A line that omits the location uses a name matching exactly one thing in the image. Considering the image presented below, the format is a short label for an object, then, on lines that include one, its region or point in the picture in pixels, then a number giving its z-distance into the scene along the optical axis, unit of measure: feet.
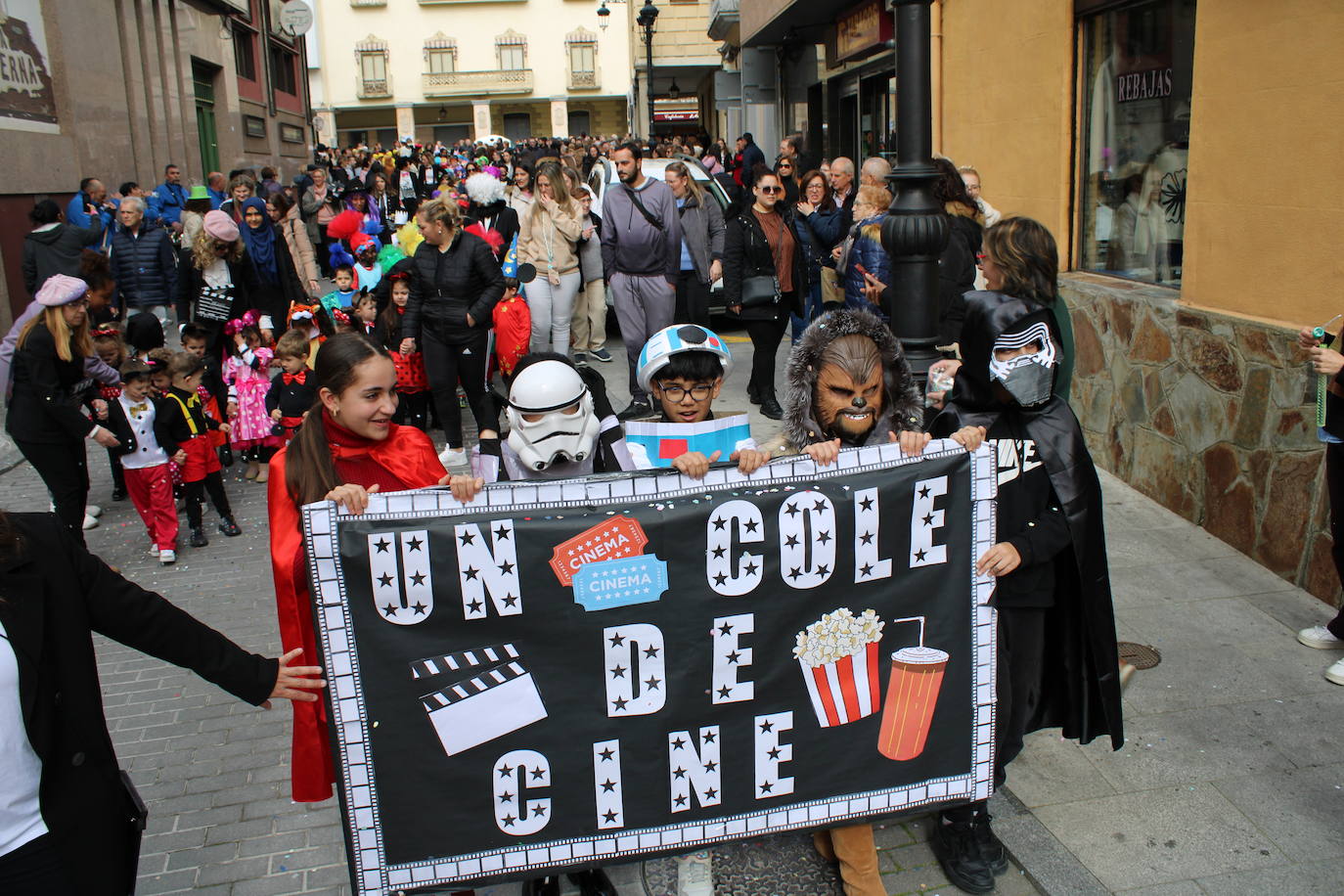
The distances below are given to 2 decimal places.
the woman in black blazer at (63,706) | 8.04
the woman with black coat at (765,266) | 31.04
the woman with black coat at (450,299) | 27.63
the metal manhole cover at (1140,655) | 16.49
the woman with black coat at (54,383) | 20.93
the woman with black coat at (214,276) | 32.12
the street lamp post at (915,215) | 17.44
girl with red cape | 10.64
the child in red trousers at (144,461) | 23.86
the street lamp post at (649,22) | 84.25
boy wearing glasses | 12.85
